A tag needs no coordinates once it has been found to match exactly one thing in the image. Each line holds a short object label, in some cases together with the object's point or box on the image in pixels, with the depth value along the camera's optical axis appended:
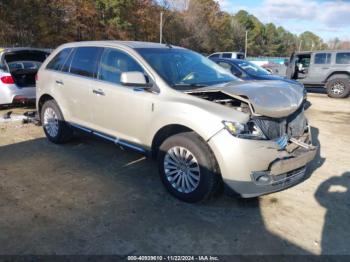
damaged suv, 3.51
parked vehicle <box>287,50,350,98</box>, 13.22
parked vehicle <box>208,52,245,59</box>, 24.92
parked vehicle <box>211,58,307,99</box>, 10.05
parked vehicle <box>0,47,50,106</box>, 8.16
